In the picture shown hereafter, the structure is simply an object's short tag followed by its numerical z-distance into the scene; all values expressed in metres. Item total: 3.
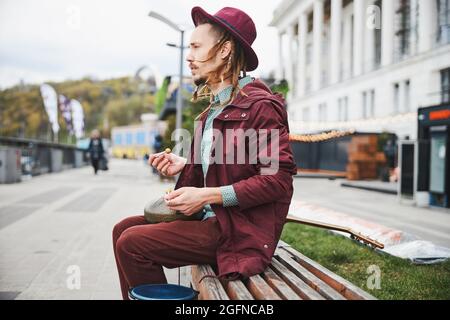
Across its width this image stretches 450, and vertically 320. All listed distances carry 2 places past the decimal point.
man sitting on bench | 1.96
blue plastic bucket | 1.85
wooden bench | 1.72
